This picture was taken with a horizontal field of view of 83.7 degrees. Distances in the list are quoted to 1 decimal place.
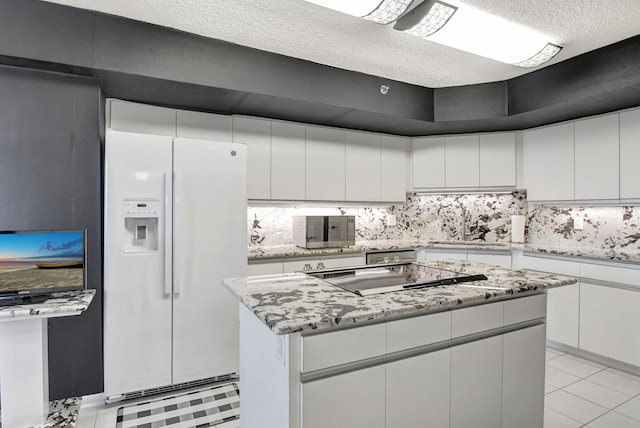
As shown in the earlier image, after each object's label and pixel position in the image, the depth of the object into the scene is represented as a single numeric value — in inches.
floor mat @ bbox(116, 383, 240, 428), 85.9
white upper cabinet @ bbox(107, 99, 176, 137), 109.8
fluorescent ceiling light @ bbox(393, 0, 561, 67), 83.3
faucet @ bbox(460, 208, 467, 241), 175.0
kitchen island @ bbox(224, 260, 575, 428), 50.8
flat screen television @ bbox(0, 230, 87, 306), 77.4
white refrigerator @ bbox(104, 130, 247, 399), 93.5
